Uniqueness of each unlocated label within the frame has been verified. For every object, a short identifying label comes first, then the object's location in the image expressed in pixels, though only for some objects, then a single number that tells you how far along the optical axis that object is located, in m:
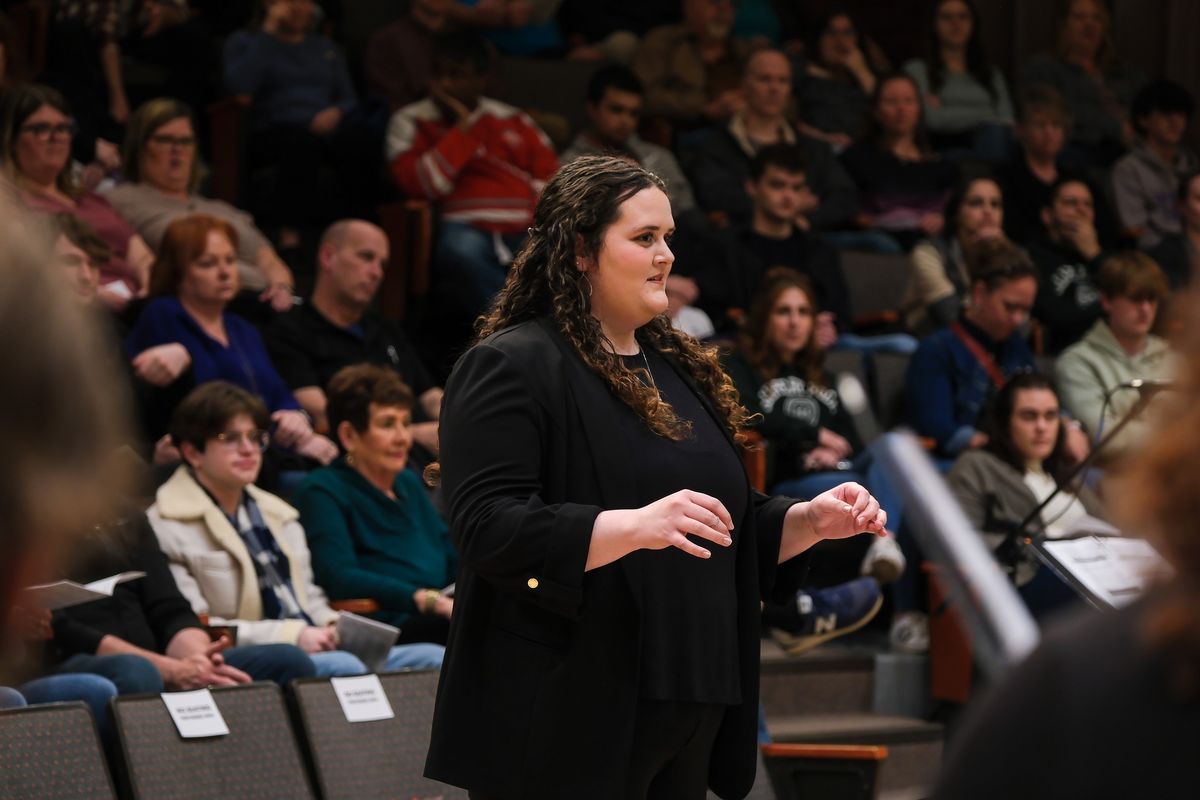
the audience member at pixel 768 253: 12.10
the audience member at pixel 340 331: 10.05
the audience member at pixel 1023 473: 9.81
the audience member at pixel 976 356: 11.15
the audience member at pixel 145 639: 6.97
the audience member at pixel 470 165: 11.73
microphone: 7.64
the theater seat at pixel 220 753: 6.51
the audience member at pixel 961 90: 15.20
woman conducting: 4.12
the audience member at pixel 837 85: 14.98
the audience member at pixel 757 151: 13.15
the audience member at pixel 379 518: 8.22
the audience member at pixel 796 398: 10.38
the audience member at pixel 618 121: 13.08
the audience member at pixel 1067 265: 13.16
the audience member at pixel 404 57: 12.95
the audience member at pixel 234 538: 7.71
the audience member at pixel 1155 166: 14.66
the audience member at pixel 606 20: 15.29
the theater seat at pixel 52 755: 6.16
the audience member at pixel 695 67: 14.47
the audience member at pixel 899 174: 14.21
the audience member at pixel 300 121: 12.07
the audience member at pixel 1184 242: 14.05
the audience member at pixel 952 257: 12.95
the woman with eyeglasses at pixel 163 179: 10.37
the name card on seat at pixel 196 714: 6.68
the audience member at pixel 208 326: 9.12
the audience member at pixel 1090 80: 15.82
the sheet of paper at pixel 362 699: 7.16
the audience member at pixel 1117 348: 11.75
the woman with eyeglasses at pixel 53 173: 9.68
